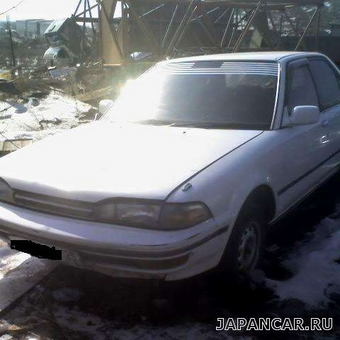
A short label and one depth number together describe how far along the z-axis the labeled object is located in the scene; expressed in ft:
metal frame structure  29.55
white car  7.91
